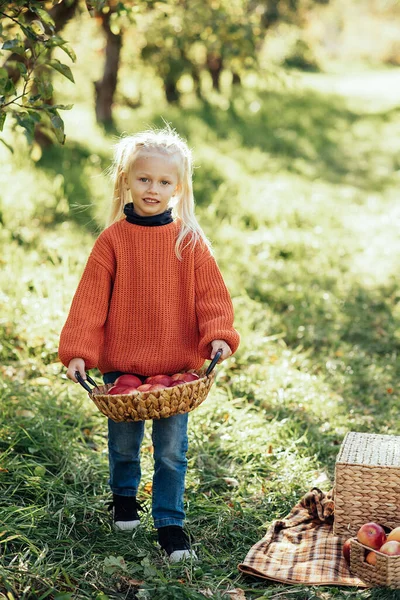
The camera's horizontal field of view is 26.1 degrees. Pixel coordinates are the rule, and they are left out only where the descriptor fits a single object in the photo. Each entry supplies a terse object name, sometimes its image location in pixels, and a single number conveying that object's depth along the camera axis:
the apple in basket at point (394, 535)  3.28
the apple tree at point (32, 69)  3.57
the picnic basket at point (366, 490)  3.52
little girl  3.42
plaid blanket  3.32
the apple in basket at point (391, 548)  3.18
